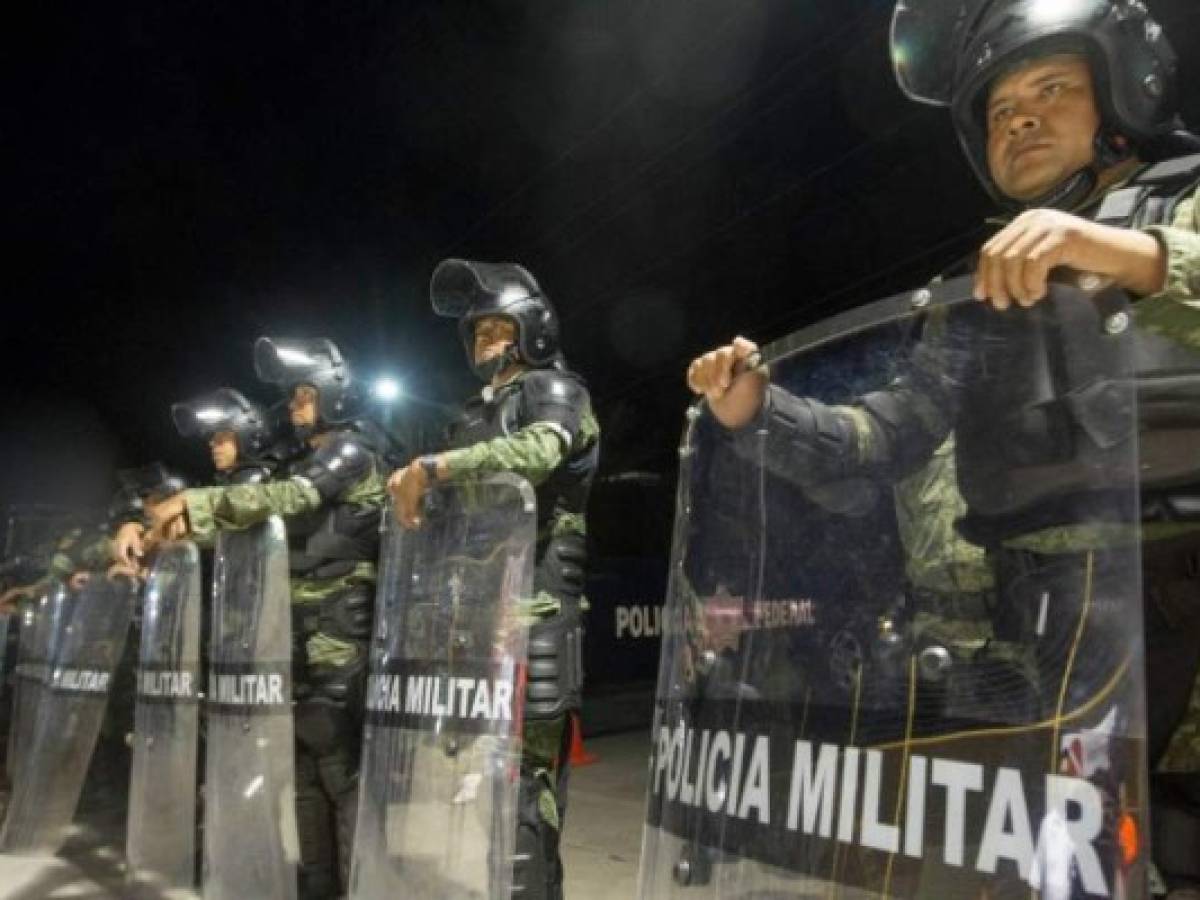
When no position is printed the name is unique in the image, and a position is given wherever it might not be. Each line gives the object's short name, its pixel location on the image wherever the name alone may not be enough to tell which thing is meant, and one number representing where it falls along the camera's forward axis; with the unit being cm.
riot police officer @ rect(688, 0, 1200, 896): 111
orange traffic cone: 686
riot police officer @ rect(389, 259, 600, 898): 269
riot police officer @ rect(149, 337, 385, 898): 360
